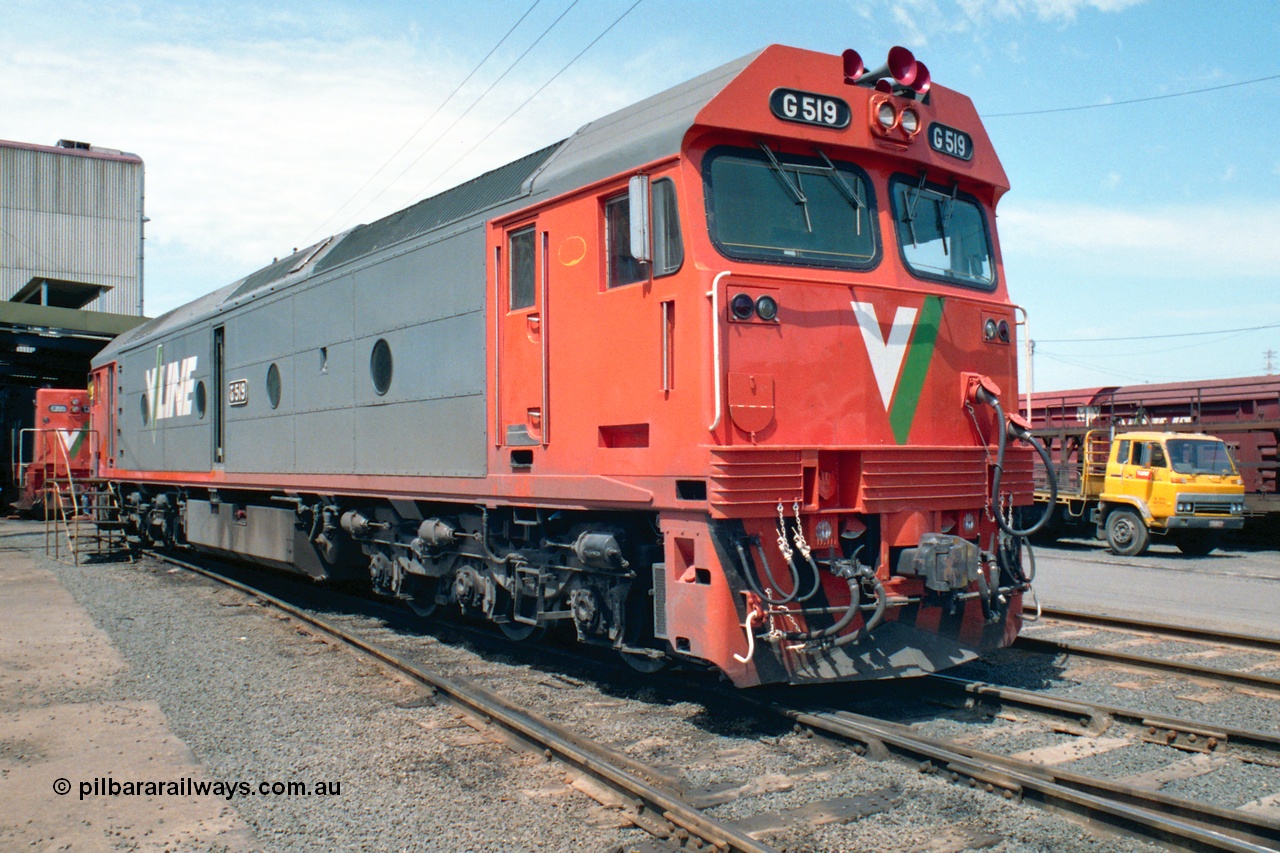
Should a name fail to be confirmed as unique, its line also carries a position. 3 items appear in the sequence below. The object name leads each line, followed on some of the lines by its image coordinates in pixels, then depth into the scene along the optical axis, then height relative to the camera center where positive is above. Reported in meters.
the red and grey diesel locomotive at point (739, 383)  5.46 +0.46
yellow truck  16.86 -0.61
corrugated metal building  41.19 +10.22
